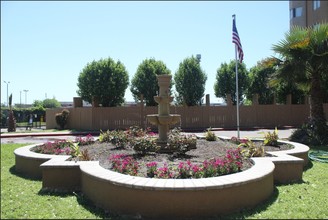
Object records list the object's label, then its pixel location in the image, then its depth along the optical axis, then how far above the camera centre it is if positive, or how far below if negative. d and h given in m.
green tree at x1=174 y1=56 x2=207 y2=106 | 33.34 +2.48
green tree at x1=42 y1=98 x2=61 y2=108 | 83.56 +1.18
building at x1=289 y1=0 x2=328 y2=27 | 35.81 +10.62
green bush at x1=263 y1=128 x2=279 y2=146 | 11.48 -1.13
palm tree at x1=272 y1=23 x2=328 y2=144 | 15.42 +2.05
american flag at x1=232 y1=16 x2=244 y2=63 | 16.72 +3.21
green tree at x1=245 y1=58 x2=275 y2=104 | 39.31 +2.42
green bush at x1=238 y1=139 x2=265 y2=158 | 8.87 -1.18
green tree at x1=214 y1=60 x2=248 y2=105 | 38.25 +3.05
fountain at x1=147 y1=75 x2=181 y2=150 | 10.19 -0.21
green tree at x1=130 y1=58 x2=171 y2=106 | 31.89 +2.60
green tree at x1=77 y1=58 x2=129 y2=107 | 29.94 +2.32
